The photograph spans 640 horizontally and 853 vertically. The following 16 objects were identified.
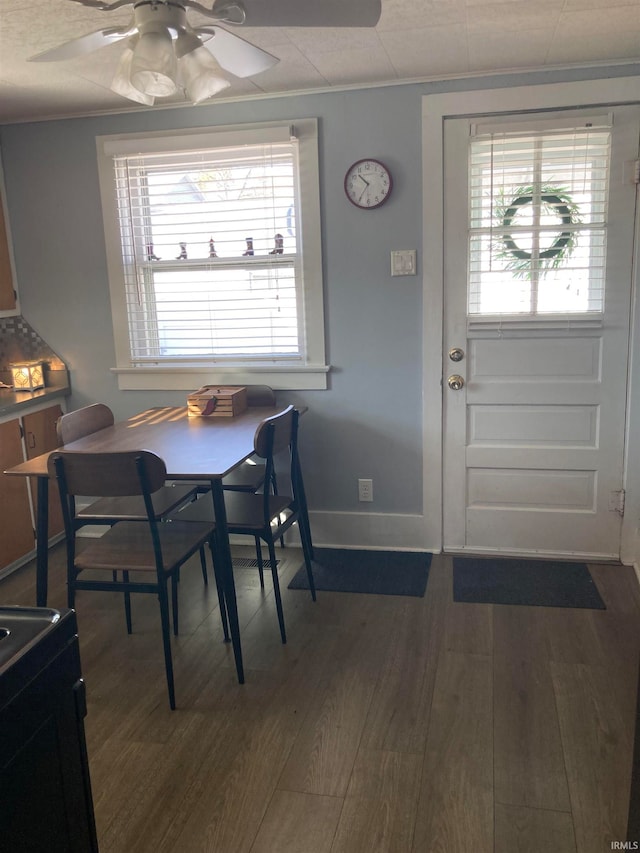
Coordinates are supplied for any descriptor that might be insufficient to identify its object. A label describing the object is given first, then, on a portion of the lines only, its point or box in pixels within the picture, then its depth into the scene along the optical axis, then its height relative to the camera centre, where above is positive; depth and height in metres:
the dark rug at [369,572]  3.27 -1.35
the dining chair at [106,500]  2.77 -0.84
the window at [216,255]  3.48 +0.18
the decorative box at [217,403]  3.39 -0.53
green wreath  3.20 +0.20
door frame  3.10 +0.12
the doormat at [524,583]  3.09 -1.36
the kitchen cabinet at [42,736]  1.12 -0.72
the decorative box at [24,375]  3.78 -0.40
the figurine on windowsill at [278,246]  3.53 +0.21
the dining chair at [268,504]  2.74 -0.89
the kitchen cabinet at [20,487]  3.46 -0.91
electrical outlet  3.67 -1.04
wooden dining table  2.50 -0.60
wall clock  3.34 +0.47
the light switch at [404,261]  3.38 +0.10
